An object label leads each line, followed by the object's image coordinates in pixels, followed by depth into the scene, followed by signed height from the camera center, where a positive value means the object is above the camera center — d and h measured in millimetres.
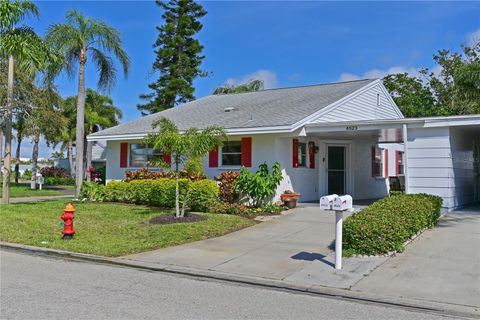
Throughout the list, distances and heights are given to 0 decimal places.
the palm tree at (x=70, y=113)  35200 +4940
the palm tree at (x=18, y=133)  28453 +2928
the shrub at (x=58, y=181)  36500 -548
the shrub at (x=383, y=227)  8156 -975
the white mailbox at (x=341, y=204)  7309 -464
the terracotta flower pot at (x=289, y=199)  14430 -764
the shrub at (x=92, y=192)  18141 -705
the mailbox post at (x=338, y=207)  7324 -521
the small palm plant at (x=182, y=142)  12000 +895
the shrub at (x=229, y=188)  14711 -425
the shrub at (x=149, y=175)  15847 -9
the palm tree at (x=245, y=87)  41406 +8206
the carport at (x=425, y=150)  12688 +800
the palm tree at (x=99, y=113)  38125 +5649
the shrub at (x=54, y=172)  40188 +215
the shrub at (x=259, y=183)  13977 -252
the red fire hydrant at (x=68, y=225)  10023 -1143
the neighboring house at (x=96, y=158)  50438 +1864
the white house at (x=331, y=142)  13016 +1192
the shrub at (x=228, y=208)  13523 -1015
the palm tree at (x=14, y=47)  14062 +4177
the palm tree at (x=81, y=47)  18047 +5272
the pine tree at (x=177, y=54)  41656 +11266
